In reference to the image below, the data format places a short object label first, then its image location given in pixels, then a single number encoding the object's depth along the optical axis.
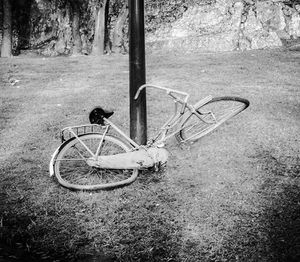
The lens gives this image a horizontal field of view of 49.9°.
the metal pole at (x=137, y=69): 3.99
